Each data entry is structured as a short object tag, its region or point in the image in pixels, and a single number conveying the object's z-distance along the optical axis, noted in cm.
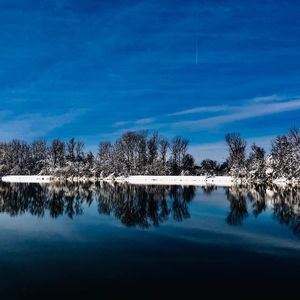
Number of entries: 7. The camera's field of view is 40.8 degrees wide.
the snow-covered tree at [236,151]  9859
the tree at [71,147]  13462
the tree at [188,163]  12001
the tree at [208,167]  11896
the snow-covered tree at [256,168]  9151
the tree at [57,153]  13041
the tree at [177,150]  12183
